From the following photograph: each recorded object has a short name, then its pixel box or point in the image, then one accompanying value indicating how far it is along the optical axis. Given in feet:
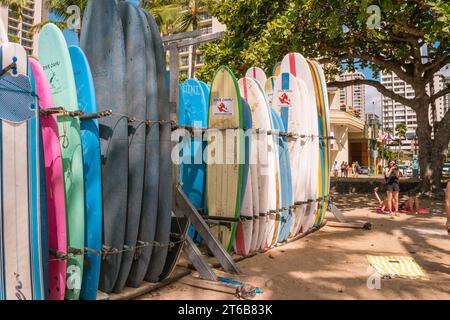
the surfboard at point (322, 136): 23.15
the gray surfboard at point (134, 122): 10.73
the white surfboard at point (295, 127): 20.49
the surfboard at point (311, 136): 21.77
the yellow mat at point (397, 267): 13.68
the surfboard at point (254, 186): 16.39
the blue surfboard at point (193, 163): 16.43
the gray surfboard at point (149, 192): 11.11
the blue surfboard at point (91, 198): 9.92
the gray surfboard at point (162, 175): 11.55
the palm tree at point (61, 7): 48.14
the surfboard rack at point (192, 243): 12.97
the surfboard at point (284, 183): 18.75
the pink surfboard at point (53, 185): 9.26
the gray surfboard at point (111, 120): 10.30
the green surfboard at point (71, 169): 9.61
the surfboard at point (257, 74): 24.48
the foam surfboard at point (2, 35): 9.42
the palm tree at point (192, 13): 74.90
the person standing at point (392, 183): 30.53
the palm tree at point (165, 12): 58.75
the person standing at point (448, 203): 12.67
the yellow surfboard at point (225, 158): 15.53
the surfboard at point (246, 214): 16.01
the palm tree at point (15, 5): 60.80
